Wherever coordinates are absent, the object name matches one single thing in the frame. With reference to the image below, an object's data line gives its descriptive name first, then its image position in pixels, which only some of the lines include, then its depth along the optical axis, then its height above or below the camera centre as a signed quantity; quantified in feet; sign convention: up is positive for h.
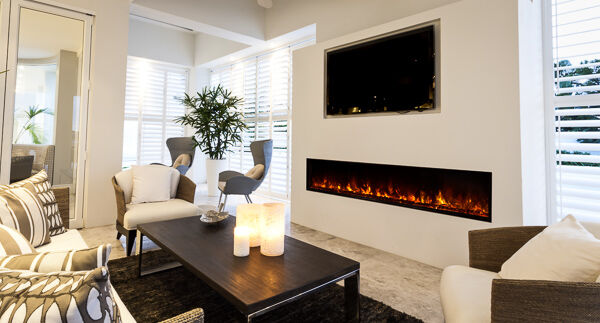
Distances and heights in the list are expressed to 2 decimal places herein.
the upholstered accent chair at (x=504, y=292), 3.13 -1.37
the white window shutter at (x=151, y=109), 21.53 +4.63
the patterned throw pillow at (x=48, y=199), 6.00 -0.61
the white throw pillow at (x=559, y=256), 3.54 -1.00
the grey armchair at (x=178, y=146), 18.66 +1.58
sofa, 2.54 -1.40
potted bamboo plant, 18.62 +2.79
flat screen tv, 9.00 +3.34
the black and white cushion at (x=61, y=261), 2.36 -0.73
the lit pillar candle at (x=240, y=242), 5.49 -1.26
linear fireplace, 8.14 -0.33
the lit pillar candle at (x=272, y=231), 5.56 -1.07
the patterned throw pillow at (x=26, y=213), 4.91 -0.75
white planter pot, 19.04 +0.04
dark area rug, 5.80 -2.71
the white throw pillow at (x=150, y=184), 9.68 -0.42
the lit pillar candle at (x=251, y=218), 6.00 -0.90
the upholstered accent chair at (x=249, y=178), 13.64 -0.25
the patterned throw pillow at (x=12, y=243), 3.24 -0.83
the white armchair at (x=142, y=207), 8.50 -1.09
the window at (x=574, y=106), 7.76 +1.92
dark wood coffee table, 4.19 -1.58
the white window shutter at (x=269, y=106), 18.01 +4.29
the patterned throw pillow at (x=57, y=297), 1.75 -0.77
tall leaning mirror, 10.88 +2.70
